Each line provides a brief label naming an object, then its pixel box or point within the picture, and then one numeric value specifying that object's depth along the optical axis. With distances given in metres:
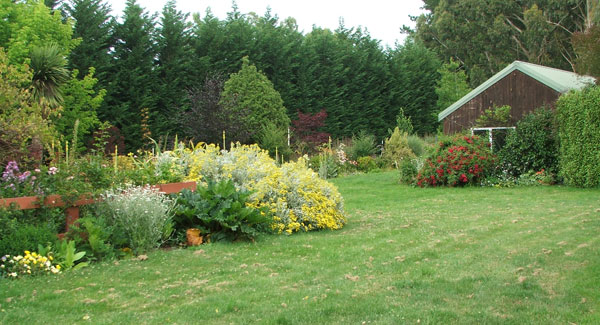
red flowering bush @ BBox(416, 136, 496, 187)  14.34
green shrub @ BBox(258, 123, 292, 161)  18.67
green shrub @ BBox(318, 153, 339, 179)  17.28
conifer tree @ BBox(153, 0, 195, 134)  20.28
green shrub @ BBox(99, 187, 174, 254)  6.28
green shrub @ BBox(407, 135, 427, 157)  21.43
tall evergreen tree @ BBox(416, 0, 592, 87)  36.84
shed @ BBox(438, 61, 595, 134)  17.88
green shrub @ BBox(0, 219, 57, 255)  5.40
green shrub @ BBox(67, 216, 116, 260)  5.87
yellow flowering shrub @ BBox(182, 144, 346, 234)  7.87
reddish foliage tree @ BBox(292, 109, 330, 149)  21.91
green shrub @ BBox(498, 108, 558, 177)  14.55
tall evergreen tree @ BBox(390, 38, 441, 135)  29.48
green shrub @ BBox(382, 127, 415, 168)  20.59
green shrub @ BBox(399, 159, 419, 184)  15.40
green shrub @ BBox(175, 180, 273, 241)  6.89
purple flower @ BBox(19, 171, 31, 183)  6.23
